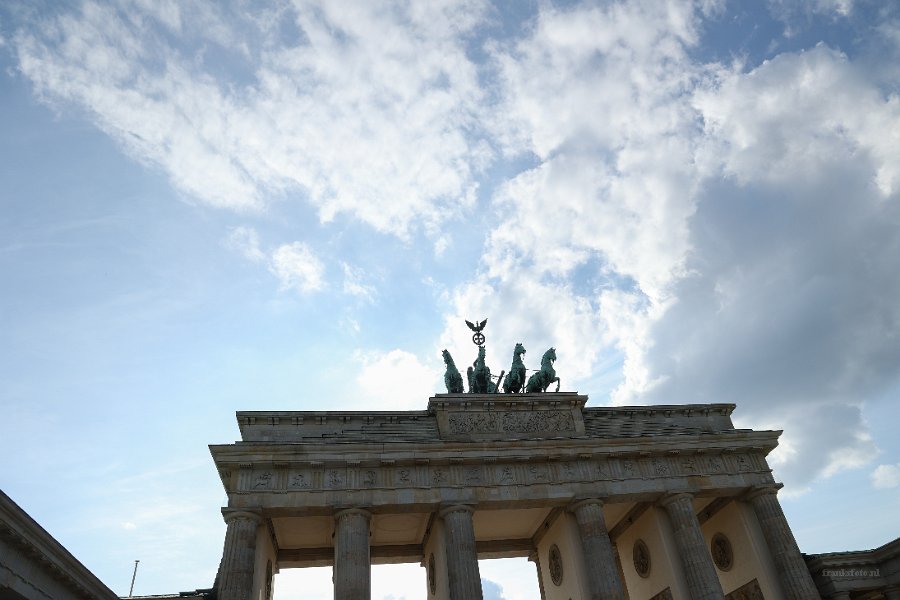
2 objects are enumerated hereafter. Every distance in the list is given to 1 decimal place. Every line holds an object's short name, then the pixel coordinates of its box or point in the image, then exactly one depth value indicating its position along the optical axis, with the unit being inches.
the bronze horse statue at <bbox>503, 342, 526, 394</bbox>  1298.0
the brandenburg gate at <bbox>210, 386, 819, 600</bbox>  1025.5
